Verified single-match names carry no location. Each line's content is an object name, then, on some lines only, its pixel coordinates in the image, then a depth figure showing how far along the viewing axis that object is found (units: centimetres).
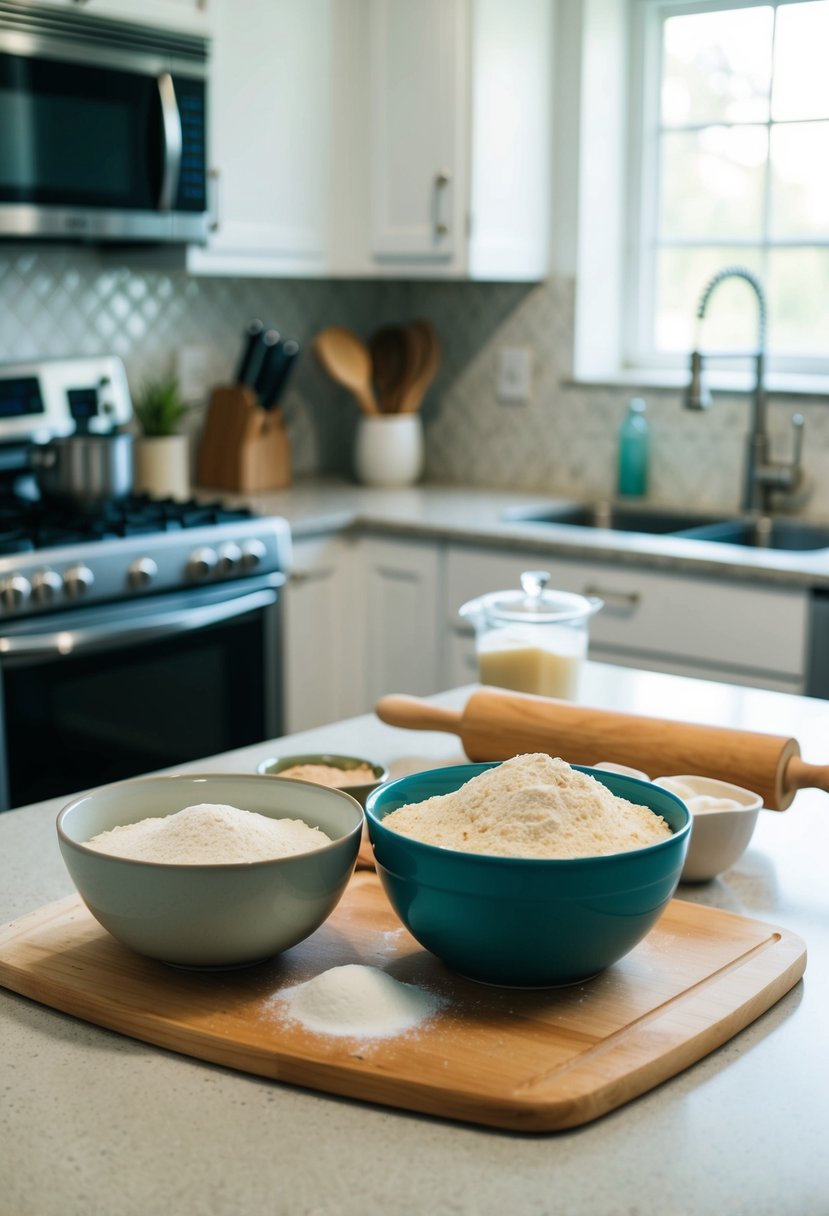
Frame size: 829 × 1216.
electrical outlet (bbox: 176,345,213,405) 356
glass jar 157
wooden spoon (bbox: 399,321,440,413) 382
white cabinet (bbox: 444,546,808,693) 264
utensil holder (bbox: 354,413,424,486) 375
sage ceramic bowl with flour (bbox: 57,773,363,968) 88
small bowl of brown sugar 131
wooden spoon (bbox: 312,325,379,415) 367
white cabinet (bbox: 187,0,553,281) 325
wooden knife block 352
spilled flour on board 88
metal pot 287
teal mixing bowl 87
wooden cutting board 81
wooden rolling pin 124
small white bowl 114
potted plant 335
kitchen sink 337
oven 248
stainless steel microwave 266
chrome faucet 314
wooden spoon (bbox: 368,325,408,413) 390
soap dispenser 346
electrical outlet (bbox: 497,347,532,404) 374
